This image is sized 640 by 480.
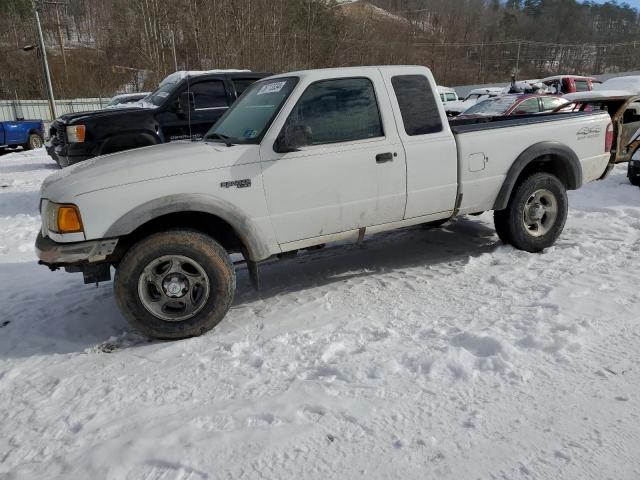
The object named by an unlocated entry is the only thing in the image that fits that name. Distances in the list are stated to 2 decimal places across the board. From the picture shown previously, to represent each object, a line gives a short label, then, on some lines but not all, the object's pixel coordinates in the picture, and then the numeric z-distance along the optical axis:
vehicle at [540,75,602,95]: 19.83
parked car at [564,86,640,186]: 9.08
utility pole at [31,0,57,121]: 28.84
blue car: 17.95
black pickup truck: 8.02
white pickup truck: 3.58
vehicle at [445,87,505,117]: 21.32
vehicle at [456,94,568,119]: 12.55
